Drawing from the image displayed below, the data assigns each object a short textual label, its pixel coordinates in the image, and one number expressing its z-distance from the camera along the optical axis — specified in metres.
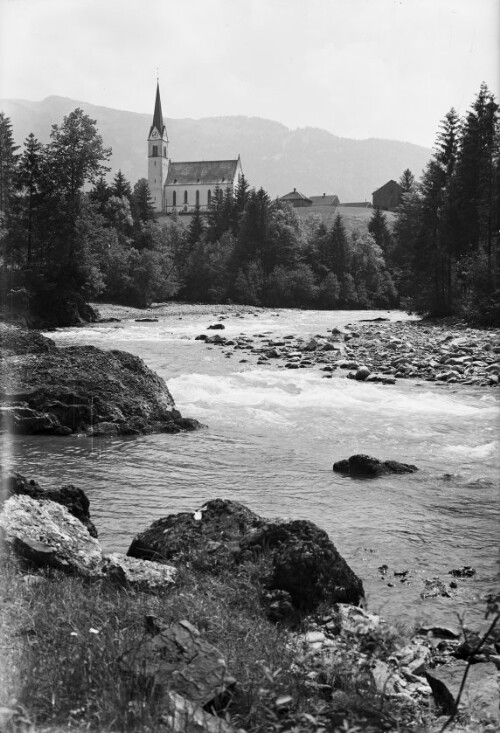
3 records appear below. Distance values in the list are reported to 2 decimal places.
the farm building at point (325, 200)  165.00
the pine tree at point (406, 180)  128.75
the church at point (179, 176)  174.75
